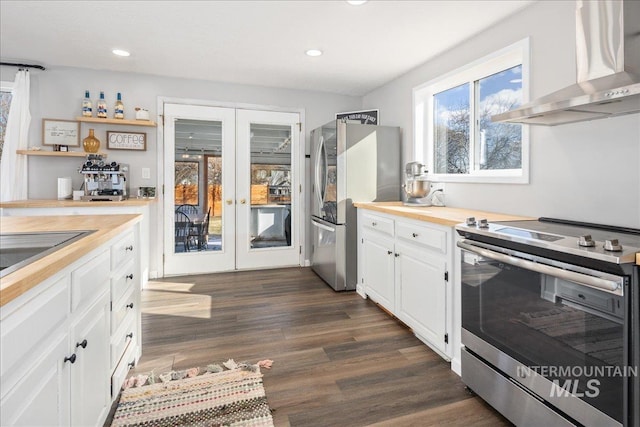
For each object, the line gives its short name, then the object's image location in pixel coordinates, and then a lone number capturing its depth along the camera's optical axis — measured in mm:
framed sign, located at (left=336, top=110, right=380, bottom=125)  4434
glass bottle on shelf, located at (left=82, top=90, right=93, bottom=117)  3797
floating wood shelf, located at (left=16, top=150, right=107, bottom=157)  3579
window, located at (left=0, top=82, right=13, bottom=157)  3633
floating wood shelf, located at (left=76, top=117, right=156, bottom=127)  3756
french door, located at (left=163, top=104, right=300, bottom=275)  4234
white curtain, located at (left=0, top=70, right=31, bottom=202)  3535
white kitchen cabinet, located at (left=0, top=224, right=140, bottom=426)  807
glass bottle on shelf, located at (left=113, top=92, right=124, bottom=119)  3874
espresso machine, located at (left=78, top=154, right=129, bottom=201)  3691
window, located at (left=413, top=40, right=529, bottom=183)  2592
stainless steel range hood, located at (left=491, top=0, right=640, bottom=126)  1570
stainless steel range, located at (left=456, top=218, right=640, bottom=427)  1190
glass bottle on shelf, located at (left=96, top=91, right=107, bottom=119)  3814
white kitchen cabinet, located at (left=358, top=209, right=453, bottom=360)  2193
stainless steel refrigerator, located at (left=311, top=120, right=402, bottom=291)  3650
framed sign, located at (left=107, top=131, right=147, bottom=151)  3963
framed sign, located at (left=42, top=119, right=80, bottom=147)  3759
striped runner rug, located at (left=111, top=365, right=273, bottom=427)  1657
